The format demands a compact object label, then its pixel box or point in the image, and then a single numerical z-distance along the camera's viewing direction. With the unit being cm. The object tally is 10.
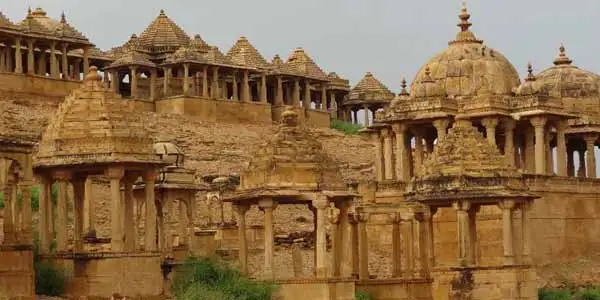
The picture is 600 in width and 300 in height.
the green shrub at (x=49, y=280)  4172
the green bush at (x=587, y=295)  5256
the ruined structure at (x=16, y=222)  3938
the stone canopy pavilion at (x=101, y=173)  4169
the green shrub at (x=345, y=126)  8056
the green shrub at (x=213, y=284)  4138
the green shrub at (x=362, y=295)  4591
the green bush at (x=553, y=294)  5112
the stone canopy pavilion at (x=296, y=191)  4225
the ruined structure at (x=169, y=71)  7188
